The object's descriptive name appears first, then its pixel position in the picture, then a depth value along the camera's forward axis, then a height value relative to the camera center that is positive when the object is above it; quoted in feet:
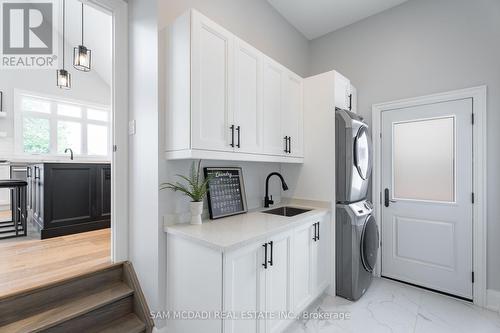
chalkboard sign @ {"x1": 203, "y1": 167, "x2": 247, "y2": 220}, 6.68 -0.80
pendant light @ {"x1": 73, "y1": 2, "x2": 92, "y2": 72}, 9.88 +4.62
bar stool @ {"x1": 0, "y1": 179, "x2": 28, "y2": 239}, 10.06 -1.87
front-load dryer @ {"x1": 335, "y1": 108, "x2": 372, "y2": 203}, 7.70 +0.33
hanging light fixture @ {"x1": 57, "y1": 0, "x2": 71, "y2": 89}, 12.32 +4.62
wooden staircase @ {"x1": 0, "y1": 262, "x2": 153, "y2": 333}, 4.89 -3.22
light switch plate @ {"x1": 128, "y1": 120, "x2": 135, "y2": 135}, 6.52 +1.09
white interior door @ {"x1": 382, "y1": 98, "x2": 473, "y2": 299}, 7.76 -1.07
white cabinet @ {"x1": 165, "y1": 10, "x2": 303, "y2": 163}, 5.19 +1.77
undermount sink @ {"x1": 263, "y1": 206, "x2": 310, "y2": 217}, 8.31 -1.63
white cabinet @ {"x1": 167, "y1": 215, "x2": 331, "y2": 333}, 4.50 -2.56
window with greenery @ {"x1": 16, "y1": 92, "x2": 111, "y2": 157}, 17.56 +3.28
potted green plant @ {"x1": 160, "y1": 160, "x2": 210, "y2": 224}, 5.76 -0.66
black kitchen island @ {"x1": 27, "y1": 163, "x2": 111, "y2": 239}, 9.96 -1.41
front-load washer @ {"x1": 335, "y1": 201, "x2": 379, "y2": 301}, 7.54 -2.77
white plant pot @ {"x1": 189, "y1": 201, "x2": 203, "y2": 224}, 5.81 -1.12
